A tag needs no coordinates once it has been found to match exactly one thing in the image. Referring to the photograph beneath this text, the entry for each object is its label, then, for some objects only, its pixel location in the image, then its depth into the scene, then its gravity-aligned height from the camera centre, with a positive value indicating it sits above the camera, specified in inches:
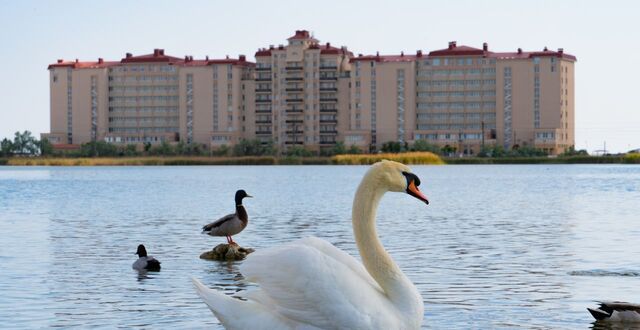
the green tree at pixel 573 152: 6358.3 -37.5
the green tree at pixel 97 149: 6771.7 +1.2
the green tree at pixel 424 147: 6392.7 +0.4
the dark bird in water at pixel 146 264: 664.4 -73.4
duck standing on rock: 746.8 -54.9
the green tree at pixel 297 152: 6619.1 -25.8
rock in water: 707.4 -71.3
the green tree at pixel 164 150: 6747.1 -7.7
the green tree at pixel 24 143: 7007.9 +45.3
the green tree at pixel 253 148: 6668.3 +0.9
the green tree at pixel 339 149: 6476.4 -8.6
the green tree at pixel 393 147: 6274.6 +1.7
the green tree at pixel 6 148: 6953.7 +12.8
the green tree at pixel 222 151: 6771.7 -16.8
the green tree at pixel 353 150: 6392.7 -15.3
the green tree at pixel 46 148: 6894.7 +11.0
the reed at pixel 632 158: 5767.7 -70.1
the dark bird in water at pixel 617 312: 457.4 -73.2
